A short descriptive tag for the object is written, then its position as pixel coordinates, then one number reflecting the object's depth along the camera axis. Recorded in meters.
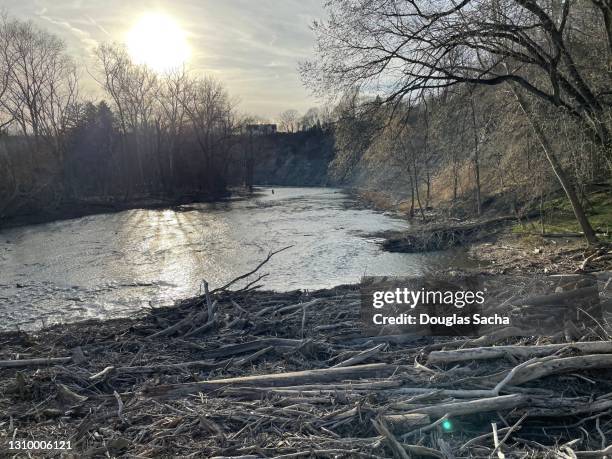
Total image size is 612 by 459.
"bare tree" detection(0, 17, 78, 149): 42.12
